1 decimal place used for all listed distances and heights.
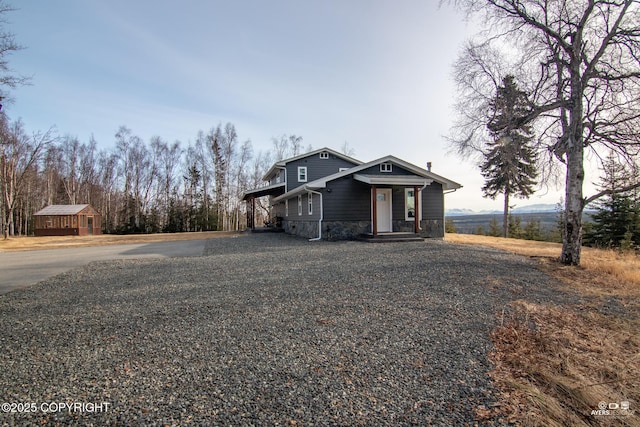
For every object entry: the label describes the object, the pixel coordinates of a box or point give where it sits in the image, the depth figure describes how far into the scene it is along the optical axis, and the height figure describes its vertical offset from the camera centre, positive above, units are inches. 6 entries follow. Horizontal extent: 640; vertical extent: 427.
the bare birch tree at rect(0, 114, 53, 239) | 975.3 +221.8
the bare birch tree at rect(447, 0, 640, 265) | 324.8 +149.9
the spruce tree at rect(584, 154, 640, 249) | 698.2 -14.0
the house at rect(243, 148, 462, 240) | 560.7 +34.5
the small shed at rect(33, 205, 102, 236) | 1044.5 +4.9
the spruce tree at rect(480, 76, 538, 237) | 369.7 +113.9
